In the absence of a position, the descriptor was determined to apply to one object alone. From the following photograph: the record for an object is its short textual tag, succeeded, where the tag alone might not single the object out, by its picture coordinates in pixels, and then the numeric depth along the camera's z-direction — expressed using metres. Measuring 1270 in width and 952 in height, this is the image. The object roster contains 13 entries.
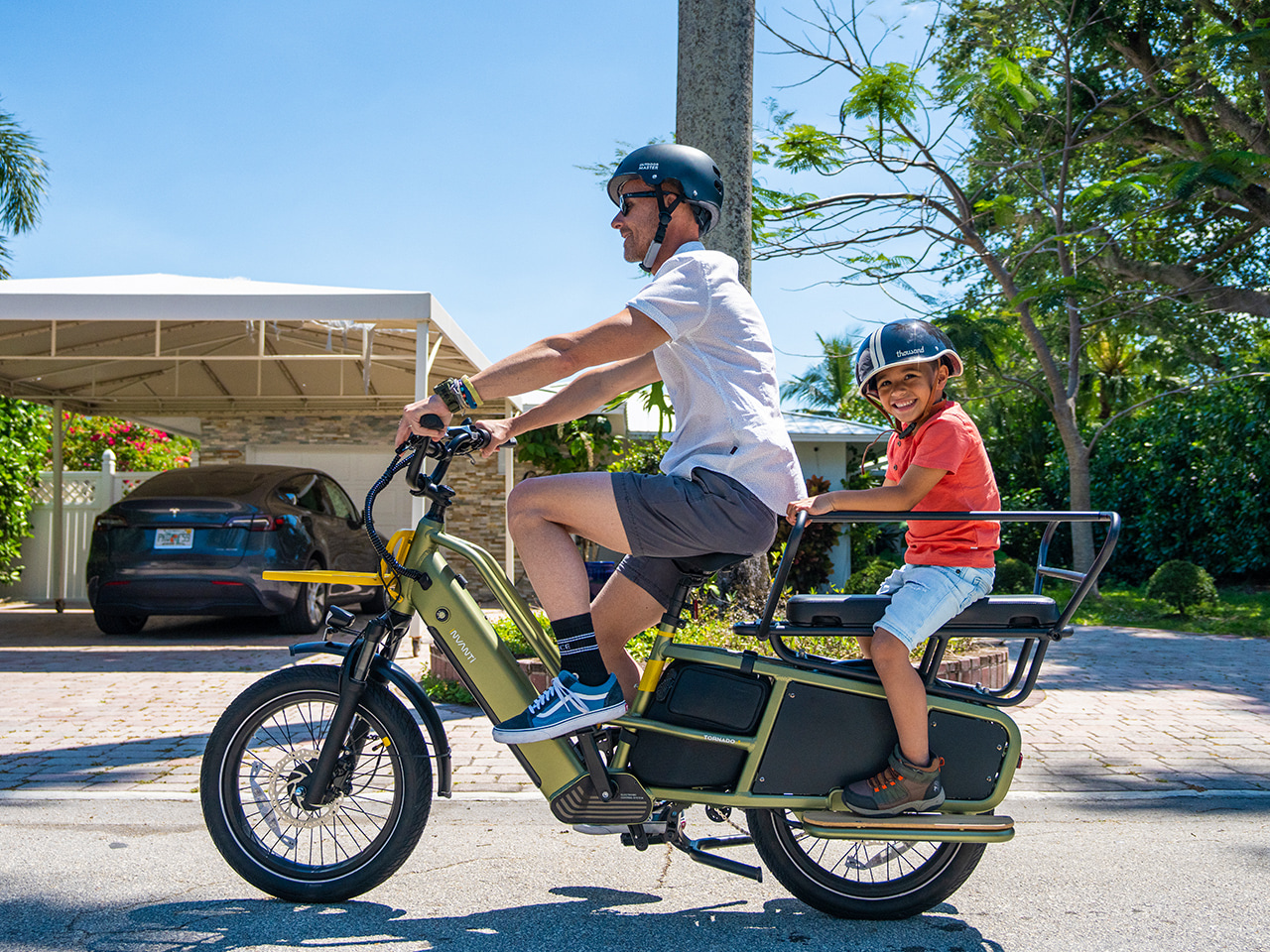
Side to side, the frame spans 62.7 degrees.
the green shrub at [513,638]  4.48
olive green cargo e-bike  2.90
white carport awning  8.31
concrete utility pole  6.93
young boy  2.86
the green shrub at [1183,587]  11.80
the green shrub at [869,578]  11.79
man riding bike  2.78
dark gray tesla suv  8.52
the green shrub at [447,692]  6.20
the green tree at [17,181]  19.88
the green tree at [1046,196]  10.60
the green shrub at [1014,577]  13.88
